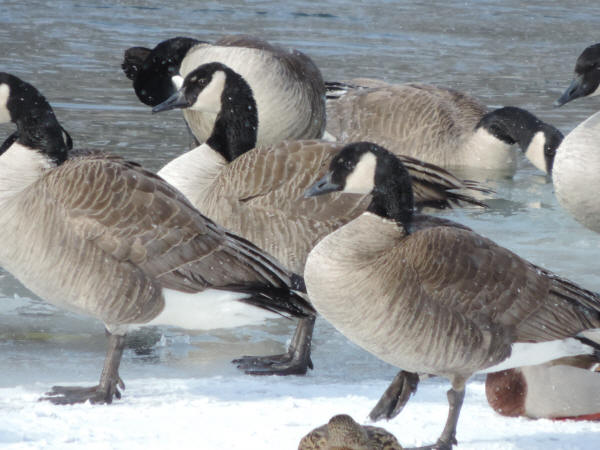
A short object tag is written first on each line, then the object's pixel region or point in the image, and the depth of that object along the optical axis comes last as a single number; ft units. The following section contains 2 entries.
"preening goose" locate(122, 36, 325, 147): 52.70
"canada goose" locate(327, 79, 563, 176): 66.08
